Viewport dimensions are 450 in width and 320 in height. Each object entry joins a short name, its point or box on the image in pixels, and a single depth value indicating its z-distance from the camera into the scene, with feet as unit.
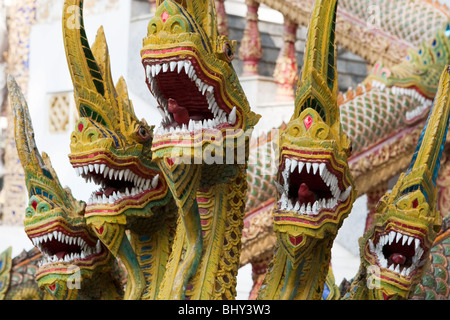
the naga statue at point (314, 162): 10.02
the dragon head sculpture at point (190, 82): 9.66
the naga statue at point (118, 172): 11.44
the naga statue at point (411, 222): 10.85
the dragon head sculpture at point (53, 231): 12.34
